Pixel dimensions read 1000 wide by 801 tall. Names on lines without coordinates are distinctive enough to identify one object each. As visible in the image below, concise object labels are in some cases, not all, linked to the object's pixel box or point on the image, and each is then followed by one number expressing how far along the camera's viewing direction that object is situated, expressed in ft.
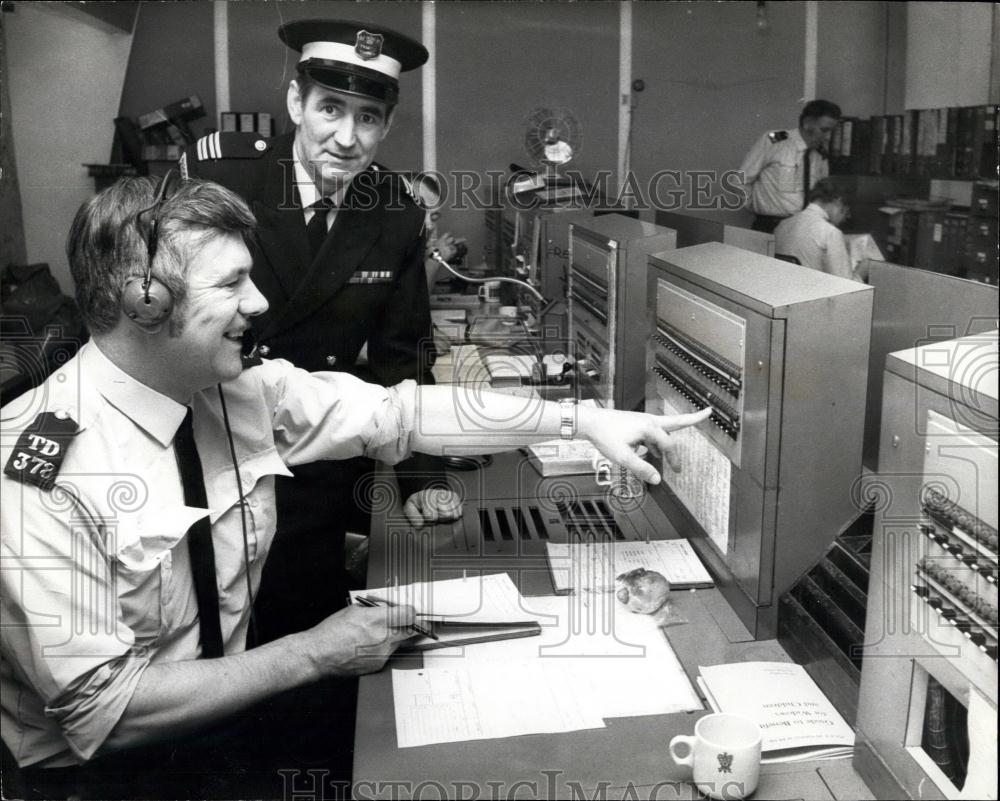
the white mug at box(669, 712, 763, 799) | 3.76
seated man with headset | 4.09
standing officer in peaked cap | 7.82
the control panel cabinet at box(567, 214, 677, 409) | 7.72
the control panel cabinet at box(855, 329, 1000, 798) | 3.08
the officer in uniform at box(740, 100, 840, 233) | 21.93
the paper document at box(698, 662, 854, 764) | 4.10
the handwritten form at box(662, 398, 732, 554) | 5.52
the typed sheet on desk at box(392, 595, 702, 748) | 4.35
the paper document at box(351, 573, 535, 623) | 5.18
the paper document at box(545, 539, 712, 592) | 5.69
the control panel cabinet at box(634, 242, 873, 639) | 4.70
